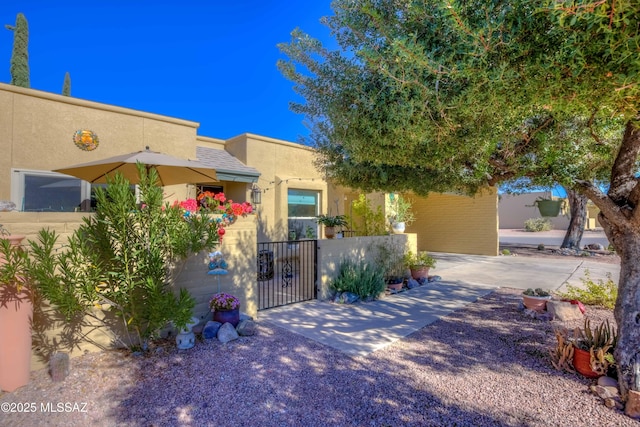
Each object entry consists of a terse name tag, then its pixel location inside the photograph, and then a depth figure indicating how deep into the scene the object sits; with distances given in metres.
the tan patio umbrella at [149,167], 4.91
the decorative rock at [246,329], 4.80
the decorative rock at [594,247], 16.33
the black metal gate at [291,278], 7.16
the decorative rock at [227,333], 4.56
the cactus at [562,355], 3.79
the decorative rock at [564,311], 5.56
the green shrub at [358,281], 7.20
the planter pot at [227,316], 4.89
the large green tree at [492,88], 2.47
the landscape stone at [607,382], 3.37
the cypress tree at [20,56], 10.76
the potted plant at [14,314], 3.16
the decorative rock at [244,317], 5.18
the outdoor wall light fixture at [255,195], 10.05
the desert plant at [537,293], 6.10
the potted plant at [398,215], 9.63
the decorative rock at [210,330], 4.65
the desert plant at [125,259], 3.42
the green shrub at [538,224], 31.86
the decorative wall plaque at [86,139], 7.29
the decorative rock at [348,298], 6.96
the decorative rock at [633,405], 2.93
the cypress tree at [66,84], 14.78
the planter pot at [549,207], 8.77
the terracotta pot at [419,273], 9.03
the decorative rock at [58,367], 3.43
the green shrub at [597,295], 6.19
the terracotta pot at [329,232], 8.05
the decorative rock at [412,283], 8.49
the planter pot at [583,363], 3.60
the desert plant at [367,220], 9.02
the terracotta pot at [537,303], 5.87
